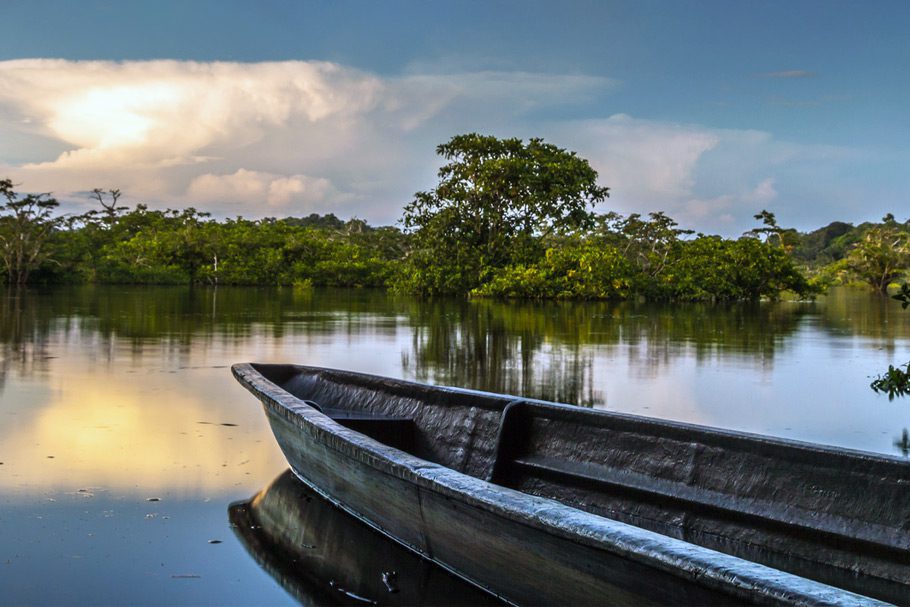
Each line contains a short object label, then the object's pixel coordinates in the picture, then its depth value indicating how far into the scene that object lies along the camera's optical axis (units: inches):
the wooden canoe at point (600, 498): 89.4
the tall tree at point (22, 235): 1477.6
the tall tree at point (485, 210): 1242.0
